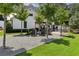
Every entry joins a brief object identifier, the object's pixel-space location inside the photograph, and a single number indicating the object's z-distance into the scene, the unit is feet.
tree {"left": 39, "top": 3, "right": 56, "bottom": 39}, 11.53
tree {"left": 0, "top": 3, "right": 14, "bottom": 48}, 9.03
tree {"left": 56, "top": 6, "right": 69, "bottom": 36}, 12.08
